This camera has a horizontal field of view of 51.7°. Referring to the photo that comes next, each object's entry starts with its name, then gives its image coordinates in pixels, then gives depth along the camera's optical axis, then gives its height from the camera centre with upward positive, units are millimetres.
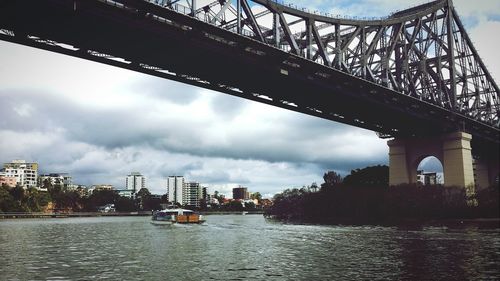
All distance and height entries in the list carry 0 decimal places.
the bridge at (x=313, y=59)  37750 +13441
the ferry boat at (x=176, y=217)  97000 -1637
